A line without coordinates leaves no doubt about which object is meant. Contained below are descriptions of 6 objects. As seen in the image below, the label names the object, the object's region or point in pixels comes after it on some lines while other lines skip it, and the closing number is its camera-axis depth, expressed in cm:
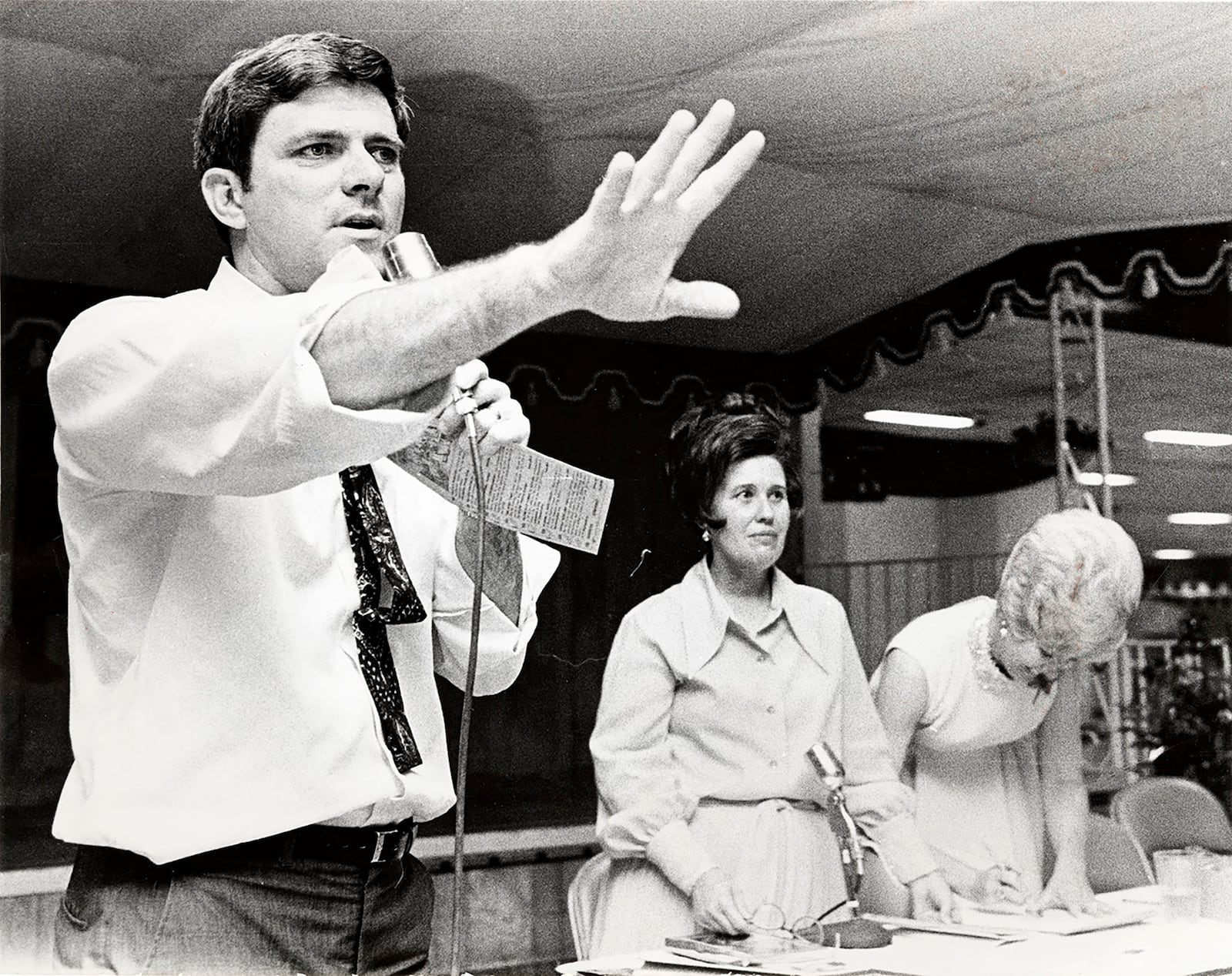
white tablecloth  180
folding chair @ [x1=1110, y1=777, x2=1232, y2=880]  227
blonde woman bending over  221
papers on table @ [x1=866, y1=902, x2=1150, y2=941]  201
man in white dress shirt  106
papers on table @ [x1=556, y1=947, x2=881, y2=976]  174
